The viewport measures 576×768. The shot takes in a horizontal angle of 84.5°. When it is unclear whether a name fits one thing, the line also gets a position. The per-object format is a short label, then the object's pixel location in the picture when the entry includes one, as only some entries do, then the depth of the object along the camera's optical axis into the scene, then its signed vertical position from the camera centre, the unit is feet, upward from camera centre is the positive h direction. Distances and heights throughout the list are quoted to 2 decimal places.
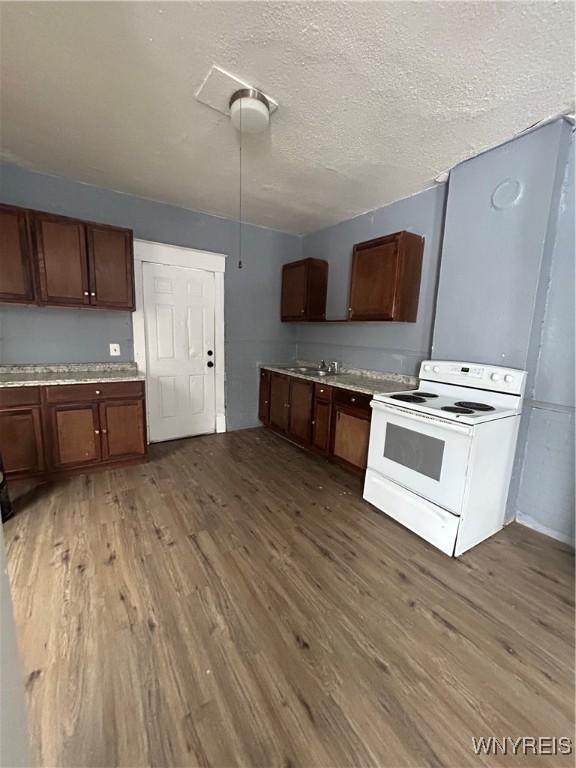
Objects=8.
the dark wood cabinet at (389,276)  9.20 +1.84
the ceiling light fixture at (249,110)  5.75 +4.13
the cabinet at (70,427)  8.24 -2.81
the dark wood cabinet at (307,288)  12.62 +1.86
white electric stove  6.35 -2.48
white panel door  11.41 -0.71
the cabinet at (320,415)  9.24 -2.74
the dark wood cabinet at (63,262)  8.27 +1.79
